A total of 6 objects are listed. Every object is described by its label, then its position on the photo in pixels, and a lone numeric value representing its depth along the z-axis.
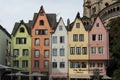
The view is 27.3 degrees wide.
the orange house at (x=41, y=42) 56.37
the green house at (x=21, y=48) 56.63
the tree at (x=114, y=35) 50.55
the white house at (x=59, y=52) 55.81
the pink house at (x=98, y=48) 55.36
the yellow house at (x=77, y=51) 55.55
